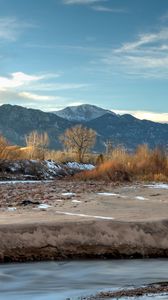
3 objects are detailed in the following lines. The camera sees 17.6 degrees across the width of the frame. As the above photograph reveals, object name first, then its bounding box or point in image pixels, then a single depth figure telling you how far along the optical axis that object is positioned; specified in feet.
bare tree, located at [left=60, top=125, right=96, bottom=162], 259.12
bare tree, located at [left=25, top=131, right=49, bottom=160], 244.42
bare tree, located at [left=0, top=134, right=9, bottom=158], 155.86
